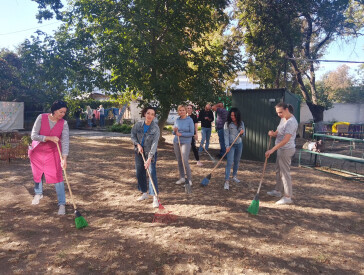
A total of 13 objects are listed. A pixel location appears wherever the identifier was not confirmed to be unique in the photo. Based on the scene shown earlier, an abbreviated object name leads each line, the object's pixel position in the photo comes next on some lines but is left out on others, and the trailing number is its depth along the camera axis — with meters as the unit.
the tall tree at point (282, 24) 14.45
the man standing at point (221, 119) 9.34
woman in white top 5.07
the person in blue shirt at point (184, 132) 5.85
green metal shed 8.99
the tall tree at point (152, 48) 8.91
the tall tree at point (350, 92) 41.06
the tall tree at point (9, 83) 18.41
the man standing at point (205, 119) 9.74
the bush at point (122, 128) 18.31
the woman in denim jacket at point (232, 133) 6.13
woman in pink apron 4.35
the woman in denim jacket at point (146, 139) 5.00
